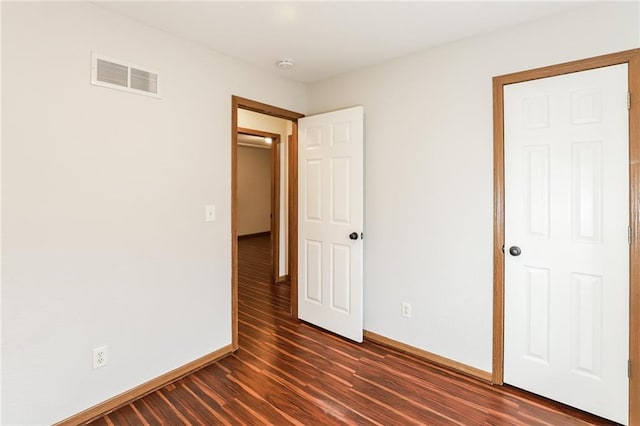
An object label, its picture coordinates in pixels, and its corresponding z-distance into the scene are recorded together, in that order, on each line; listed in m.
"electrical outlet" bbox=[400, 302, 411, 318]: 2.69
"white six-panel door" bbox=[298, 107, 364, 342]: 2.89
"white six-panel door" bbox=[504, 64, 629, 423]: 1.84
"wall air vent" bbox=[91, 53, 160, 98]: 1.92
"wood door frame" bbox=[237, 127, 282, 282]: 4.77
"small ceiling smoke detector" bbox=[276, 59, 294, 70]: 2.70
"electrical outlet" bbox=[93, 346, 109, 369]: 1.95
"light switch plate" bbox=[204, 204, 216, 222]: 2.51
